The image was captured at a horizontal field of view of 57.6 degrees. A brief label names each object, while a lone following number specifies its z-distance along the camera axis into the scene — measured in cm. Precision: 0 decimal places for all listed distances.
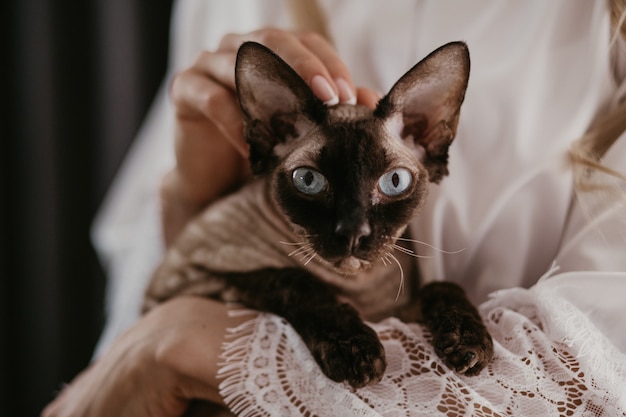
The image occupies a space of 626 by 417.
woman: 65
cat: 57
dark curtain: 167
